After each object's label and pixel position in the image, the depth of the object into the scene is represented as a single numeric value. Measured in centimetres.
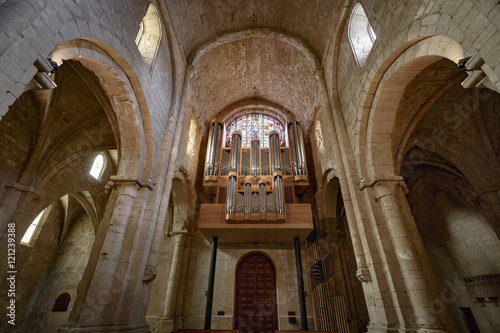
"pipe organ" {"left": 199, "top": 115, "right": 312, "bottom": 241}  823
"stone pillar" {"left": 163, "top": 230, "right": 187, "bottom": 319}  840
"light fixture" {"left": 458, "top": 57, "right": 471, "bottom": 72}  299
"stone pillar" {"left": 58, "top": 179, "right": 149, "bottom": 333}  434
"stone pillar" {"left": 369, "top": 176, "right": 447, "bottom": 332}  418
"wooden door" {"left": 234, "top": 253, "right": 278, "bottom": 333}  867
